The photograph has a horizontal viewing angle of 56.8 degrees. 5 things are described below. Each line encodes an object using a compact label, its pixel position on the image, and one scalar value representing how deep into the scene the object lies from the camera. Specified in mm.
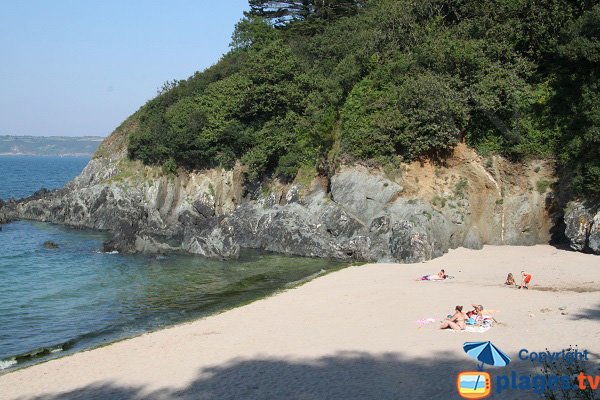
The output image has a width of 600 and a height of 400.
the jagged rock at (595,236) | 25442
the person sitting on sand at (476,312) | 16297
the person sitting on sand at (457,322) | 15871
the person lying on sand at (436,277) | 23484
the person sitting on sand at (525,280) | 21081
